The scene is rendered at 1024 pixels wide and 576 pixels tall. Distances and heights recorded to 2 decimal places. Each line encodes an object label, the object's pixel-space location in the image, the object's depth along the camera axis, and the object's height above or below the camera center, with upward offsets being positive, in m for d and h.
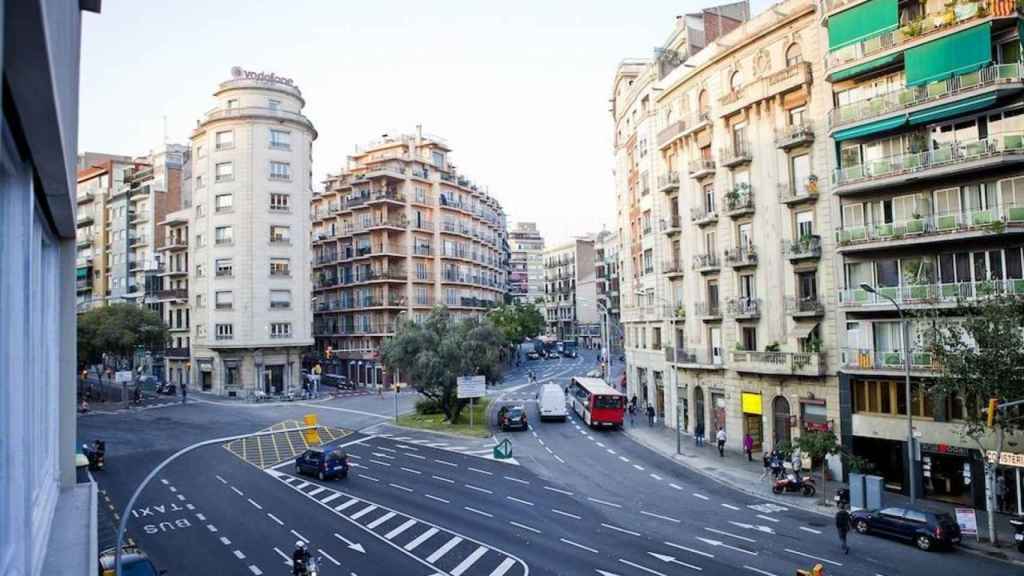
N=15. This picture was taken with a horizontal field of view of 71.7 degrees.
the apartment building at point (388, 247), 86.88 +10.53
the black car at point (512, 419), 51.09 -6.75
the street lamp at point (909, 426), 28.20 -4.55
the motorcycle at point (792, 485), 32.97 -7.90
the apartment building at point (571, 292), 157.88 +7.06
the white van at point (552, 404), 54.97 -6.23
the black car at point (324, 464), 36.56 -6.90
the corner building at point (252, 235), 74.44 +10.61
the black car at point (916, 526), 24.48 -7.65
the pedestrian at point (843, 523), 24.03 -7.09
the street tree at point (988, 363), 24.84 -1.91
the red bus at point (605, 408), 51.81 -6.26
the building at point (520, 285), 186.94 +10.83
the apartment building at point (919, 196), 30.25 +5.41
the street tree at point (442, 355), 51.94 -2.07
